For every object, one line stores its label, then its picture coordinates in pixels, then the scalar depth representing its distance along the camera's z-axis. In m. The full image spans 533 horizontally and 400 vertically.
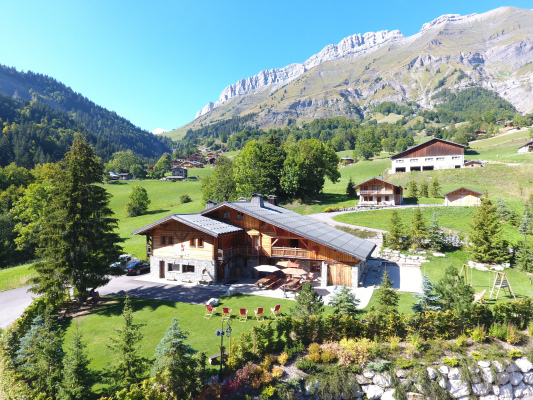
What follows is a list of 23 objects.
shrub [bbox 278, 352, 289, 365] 13.55
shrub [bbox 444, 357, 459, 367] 13.99
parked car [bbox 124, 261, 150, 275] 30.75
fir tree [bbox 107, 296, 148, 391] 11.13
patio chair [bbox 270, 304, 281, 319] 18.24
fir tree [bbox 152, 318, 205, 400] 10.47
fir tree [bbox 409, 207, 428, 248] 33.00
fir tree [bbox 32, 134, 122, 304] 20.31
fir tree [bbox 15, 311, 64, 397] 11.27
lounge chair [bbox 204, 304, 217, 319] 19.26
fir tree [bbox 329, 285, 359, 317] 17.31
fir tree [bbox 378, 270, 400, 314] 16.76
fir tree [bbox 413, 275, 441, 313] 16.84
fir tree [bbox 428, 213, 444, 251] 32.61
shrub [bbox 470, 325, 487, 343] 15.36
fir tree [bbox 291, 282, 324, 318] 16.28
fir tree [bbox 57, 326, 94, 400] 10.23
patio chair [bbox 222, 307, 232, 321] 17.92
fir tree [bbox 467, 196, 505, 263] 28.28
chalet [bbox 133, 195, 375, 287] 25.56
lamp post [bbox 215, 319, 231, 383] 12.55
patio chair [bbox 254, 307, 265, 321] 18.08
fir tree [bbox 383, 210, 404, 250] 34.09
